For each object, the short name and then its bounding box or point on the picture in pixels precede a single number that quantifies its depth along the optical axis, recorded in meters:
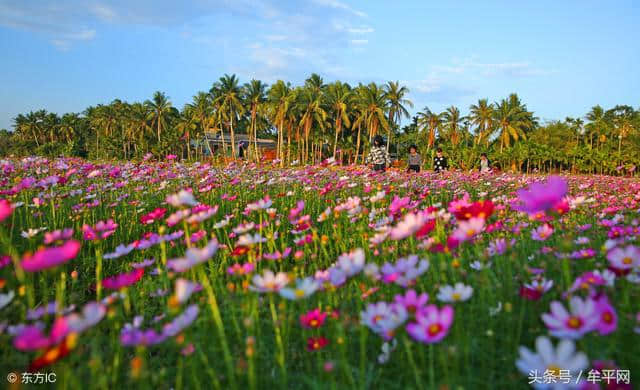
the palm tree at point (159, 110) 44.57
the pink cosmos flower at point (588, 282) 0.88
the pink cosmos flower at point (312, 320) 0.95
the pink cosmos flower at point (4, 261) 1.27
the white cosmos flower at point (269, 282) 0.91
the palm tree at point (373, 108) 37.03
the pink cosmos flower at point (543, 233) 1.39
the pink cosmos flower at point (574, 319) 0.64
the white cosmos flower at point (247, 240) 1.18
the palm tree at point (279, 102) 35.50
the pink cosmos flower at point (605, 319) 0.64
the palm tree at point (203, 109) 40.97
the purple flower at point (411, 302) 0.80
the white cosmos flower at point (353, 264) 0.91
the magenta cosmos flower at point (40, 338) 0.56
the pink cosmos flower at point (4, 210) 0.85
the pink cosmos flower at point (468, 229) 0.95
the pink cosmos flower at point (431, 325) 0.66
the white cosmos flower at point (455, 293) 0.85
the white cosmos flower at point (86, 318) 0.60
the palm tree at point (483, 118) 41.66
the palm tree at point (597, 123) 38.28
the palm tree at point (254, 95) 37.47
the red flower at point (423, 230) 1.04
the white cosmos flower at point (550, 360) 0.60
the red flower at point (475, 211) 1.02
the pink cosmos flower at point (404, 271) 0.87
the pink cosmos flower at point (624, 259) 0.91
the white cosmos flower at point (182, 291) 0.69
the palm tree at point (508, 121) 39.91
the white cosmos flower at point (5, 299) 0.84
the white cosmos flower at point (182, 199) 1.07
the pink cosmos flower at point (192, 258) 0.77
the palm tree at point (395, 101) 38.50
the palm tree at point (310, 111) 36.34
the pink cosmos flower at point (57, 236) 1.16
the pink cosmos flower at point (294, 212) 1.46
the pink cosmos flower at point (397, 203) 1.52
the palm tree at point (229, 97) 36.59
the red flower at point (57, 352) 0.58
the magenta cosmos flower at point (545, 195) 0.77
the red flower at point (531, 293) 0.96
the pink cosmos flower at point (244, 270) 1.07
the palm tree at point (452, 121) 43.84
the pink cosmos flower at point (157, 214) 1.56
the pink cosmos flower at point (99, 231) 1.28
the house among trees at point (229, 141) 44.72
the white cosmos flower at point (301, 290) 0.84
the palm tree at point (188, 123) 42.64
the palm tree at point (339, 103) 38.06
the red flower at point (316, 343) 0.94
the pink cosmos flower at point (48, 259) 0.60
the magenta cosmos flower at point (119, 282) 0.86
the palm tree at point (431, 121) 43.00
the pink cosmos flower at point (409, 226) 0.92
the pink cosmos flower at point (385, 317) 0.74
